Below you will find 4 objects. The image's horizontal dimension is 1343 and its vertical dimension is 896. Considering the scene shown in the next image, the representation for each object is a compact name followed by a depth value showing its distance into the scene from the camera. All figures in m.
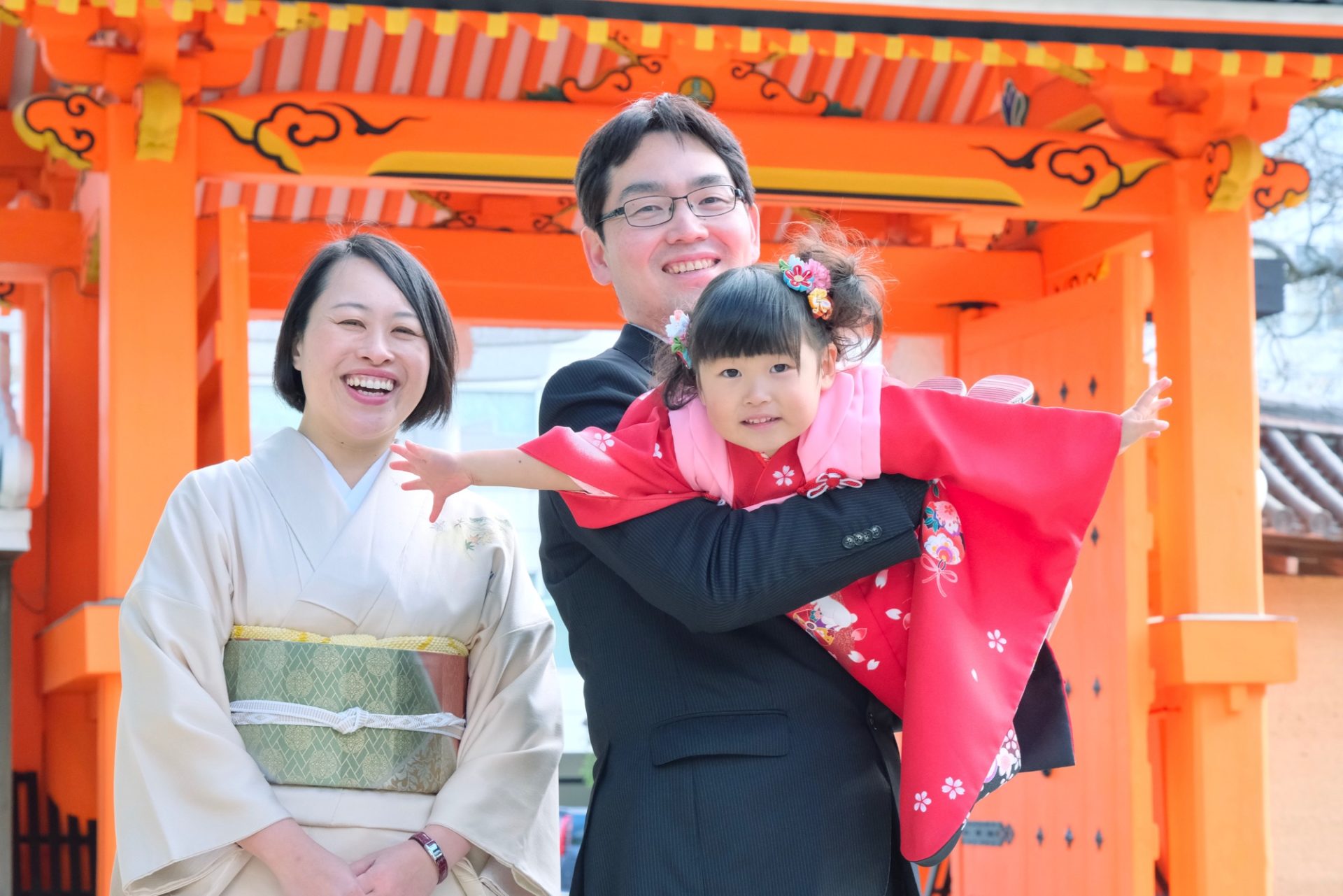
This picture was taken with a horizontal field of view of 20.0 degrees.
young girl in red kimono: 3.77
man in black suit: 3.72
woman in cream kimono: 4.07
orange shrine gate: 5.75
